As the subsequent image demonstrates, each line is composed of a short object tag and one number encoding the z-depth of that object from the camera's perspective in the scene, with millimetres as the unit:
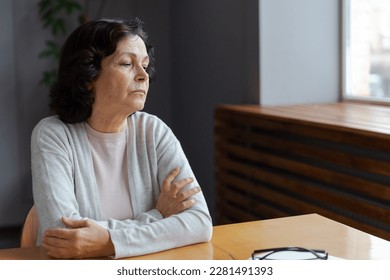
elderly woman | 3401
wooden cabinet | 4469
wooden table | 3186
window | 5760
